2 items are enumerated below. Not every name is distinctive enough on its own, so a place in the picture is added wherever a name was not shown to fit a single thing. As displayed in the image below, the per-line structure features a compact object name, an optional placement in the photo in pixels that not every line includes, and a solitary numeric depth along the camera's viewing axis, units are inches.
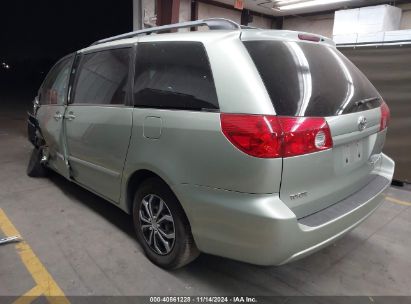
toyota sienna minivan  68.4
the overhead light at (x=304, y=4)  335.0
